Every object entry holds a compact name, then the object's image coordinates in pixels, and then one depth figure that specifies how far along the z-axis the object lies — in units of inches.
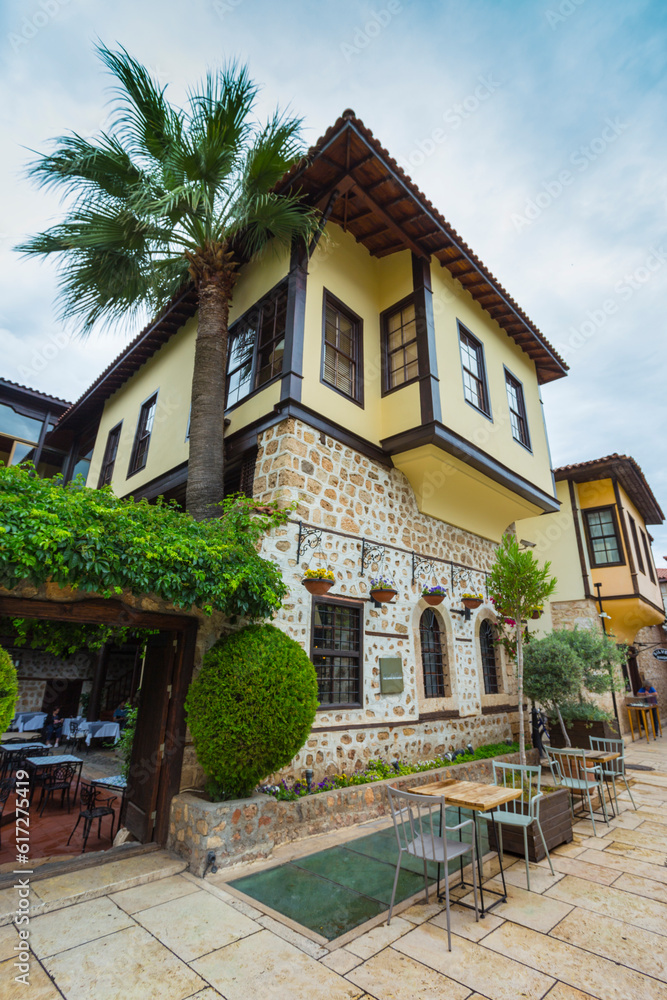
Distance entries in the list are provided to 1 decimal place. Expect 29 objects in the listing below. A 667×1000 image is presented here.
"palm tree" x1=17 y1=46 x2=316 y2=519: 241.9
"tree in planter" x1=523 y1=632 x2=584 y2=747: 328.2
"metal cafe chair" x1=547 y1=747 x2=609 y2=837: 222.9
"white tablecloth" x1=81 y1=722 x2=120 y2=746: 389.7
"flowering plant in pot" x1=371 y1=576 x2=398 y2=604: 263.7
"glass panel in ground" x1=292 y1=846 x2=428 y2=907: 150.7
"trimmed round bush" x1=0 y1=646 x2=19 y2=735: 133.0
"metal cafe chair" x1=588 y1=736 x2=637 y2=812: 256.0
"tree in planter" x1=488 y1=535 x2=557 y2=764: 240.8
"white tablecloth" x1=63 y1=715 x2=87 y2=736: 391.2
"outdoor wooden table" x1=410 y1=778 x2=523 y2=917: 139.6
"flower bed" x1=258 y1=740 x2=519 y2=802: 205.6
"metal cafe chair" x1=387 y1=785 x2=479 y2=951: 129.0
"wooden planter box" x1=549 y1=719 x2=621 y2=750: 336.2
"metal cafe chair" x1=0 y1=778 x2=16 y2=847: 256.1
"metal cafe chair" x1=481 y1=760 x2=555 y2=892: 162.2
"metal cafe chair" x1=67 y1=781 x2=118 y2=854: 208.7
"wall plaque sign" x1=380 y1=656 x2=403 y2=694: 268.9
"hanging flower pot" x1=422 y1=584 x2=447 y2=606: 299.7
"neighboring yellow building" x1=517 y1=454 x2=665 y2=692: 516.7
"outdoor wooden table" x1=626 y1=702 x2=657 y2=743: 552.1
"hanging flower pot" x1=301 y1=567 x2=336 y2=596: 229.6
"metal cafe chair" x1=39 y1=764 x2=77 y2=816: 263.9
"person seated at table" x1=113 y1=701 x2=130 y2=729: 462.9
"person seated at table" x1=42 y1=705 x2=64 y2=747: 432.5
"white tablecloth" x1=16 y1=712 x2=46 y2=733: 428.5
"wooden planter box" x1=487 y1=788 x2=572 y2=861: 175.2
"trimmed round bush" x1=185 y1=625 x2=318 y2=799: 169.8
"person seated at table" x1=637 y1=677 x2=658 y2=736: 628.4
